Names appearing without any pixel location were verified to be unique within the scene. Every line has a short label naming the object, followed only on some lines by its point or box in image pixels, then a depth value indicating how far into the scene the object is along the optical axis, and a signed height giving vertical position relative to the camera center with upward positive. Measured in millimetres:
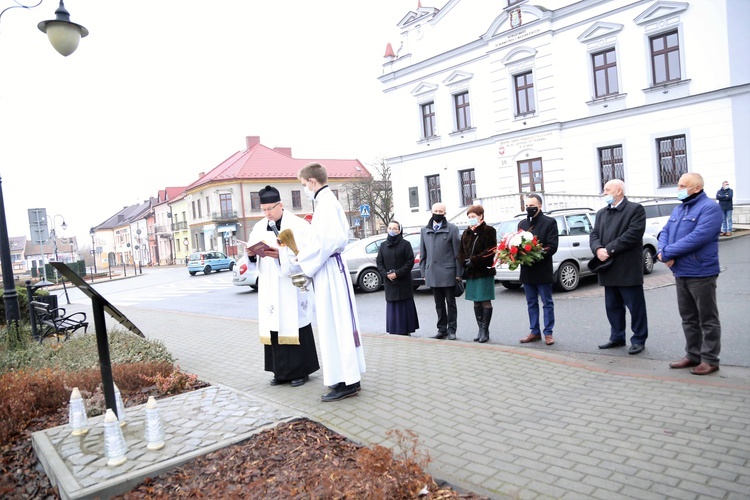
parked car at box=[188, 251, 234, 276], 38031 -1286
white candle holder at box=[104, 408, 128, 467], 3943 -1353
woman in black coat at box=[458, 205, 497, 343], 7906 -636
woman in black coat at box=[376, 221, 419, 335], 8516 -894
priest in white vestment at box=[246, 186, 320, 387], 5801 -732
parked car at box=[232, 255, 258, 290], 19536 -1312
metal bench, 10511 -1267
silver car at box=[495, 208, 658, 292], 12328 -909
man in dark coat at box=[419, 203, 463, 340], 8305 -639
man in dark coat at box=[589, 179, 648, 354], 6633 -652
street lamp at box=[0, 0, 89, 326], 7691 +3209
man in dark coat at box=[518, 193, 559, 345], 7617 -830
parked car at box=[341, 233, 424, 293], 15711 -1030
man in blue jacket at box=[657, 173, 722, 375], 5508 -686
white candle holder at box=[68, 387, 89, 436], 4621 -1331
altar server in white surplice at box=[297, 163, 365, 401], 5238 -618
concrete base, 3770 -1530
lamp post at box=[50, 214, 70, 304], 44903 +2401
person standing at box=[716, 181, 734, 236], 19234 -278
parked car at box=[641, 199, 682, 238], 17156 -312
